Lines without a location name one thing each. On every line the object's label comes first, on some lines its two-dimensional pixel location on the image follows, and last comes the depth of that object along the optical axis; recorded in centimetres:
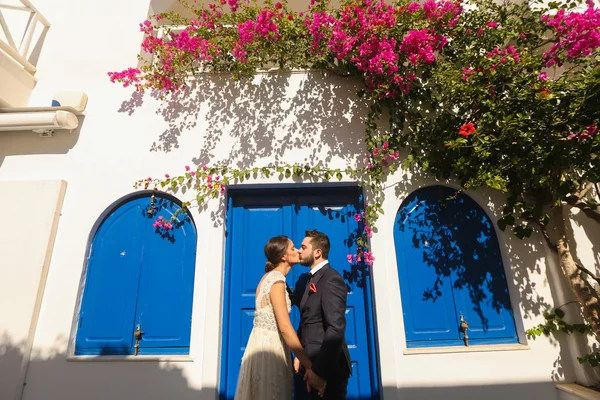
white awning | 353
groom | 217
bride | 240
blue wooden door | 315
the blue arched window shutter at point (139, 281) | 321
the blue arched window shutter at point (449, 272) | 316
